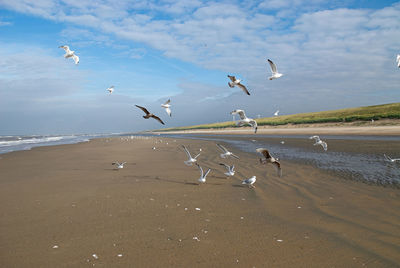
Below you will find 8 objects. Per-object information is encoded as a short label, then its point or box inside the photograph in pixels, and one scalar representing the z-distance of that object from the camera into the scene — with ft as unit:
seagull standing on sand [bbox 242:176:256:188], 34.76
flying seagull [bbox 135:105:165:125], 39.10
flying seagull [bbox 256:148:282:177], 32.12
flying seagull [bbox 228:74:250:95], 44.24
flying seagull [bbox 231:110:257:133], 42.89
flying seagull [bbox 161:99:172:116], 54.75
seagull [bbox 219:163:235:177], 41.24
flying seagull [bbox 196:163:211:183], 38.39
